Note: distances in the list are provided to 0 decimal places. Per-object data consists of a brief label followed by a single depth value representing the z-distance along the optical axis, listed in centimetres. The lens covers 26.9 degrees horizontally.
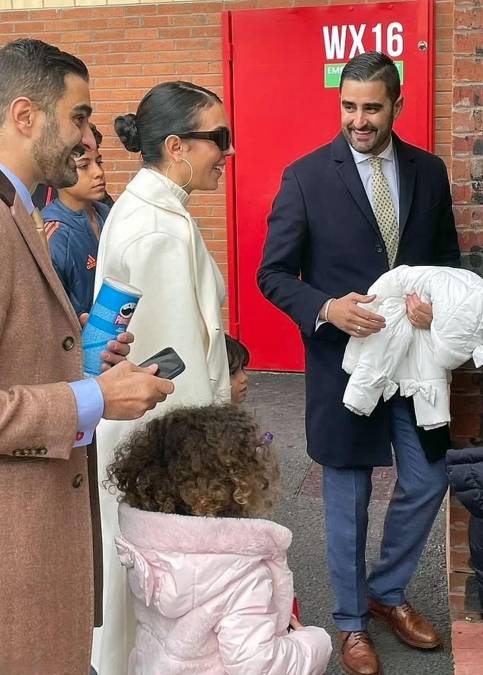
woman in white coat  300
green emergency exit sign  697
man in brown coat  207
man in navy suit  356
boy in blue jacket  439
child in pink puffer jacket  235
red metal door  684
